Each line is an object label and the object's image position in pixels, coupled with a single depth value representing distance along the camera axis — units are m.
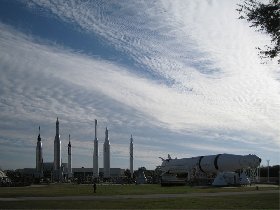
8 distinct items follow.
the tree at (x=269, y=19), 18.58
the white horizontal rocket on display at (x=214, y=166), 78.50
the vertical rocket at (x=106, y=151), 135.88
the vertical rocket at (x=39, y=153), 135.62
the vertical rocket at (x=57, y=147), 128.71
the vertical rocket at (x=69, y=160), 148.38
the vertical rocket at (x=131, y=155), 147.12
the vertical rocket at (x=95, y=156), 138.50
